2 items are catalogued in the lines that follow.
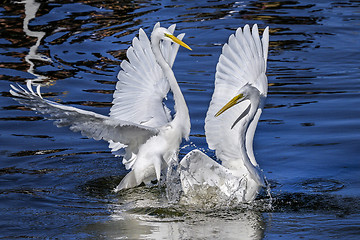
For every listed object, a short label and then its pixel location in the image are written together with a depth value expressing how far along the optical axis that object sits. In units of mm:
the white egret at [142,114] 14766
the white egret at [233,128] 14273
